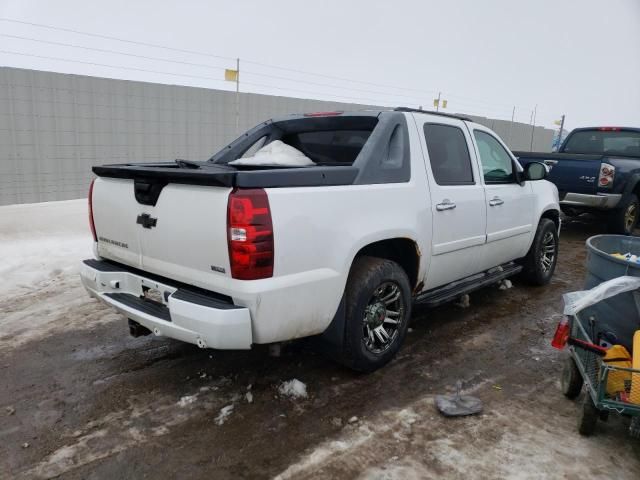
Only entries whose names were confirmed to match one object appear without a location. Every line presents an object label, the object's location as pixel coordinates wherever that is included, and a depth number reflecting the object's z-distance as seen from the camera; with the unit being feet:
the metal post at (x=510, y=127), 69.74
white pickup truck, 8.77
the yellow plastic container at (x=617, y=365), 8.41
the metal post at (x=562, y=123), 71.64
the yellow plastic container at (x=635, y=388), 8.09
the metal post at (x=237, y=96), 32.58
